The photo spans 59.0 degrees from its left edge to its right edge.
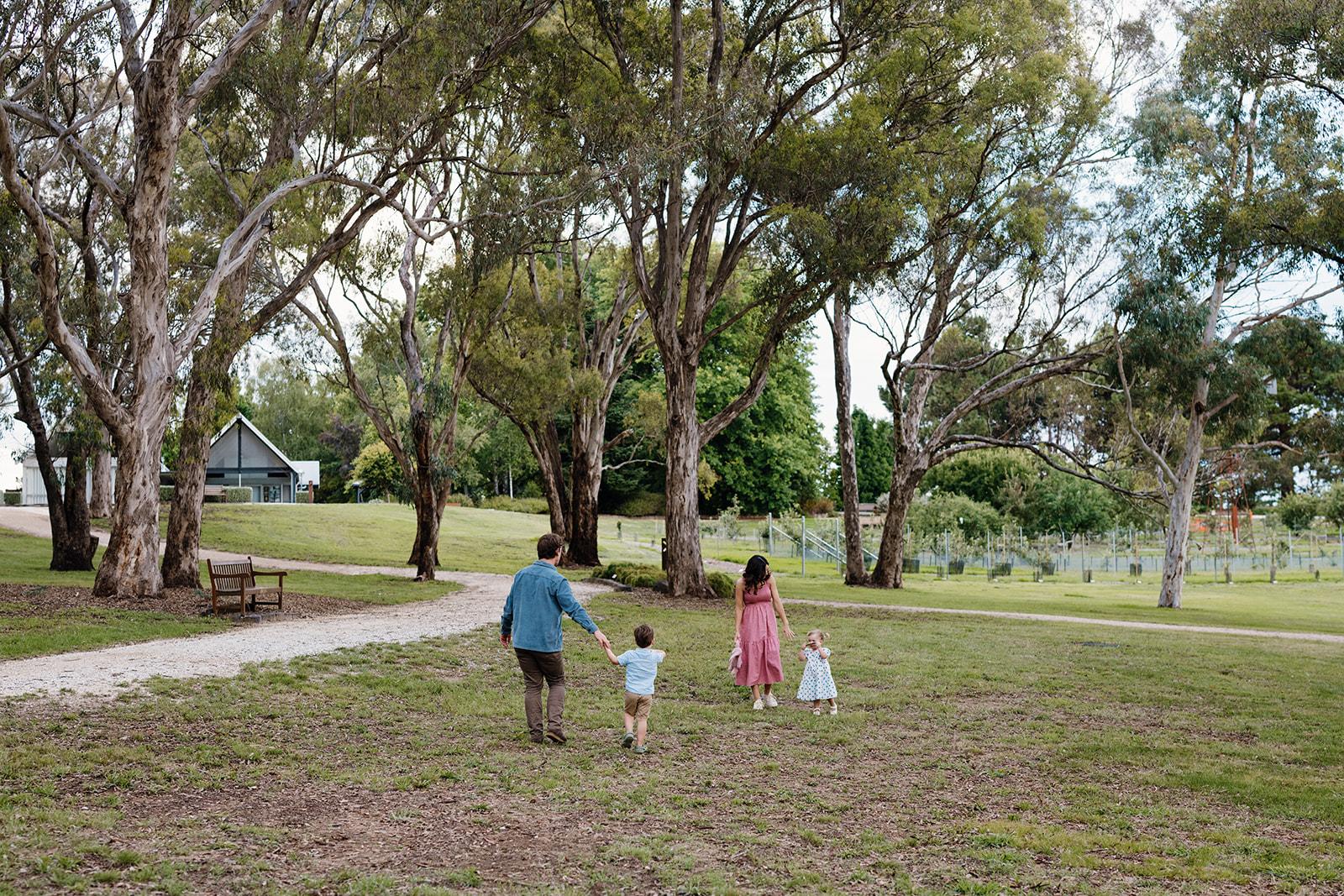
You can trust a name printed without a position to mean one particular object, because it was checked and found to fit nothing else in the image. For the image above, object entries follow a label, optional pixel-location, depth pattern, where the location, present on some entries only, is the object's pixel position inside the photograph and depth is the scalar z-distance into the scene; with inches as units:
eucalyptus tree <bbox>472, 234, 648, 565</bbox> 1111.0
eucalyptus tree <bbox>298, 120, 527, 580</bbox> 974.4
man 346.3
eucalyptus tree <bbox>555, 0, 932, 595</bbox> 808.9
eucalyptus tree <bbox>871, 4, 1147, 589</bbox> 942.4
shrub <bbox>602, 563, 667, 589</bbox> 959.6
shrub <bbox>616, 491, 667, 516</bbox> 2650.1
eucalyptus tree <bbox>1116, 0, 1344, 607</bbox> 633.6
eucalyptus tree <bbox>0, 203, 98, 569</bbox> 863.7
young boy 352.2
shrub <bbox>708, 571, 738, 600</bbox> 930.1
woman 432.5
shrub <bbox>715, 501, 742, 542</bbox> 1819.6
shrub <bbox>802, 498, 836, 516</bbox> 2677.2
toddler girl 424.8
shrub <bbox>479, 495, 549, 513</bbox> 2518.5
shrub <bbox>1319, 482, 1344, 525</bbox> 2081.7
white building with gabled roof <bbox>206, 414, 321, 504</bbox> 2436.0
